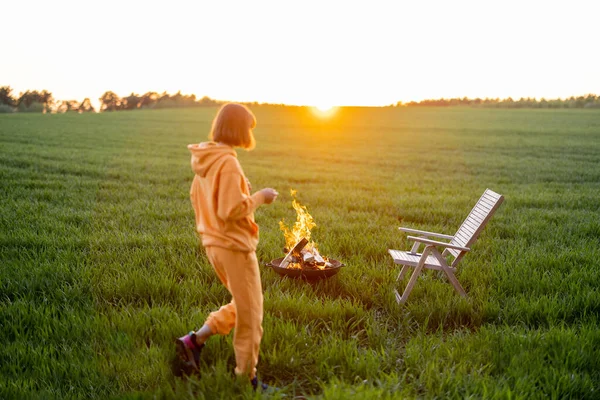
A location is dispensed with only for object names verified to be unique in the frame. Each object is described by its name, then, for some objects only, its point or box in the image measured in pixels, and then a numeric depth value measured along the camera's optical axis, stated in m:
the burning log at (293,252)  6.05
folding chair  5.58
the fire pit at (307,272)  5.84
